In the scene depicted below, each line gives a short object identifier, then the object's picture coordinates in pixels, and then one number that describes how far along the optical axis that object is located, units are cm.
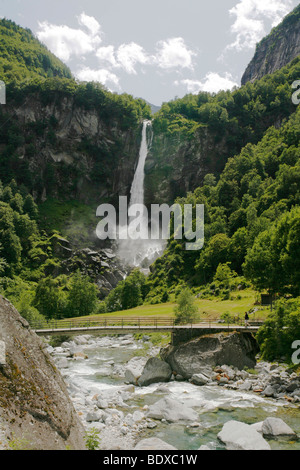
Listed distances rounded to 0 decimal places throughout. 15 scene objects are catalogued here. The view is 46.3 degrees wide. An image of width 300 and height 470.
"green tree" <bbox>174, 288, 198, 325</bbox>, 3700
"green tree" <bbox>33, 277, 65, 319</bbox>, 6588
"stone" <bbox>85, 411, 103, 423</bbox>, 2162
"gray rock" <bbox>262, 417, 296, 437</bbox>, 1886
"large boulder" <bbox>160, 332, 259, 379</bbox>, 3184
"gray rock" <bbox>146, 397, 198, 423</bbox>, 2214
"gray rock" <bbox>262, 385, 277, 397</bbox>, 2569
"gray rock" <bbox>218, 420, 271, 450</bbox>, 1720
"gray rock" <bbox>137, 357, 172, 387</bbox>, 3066
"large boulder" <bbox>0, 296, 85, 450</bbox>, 1168
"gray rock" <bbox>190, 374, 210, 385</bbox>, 2989
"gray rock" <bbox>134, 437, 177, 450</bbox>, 1647
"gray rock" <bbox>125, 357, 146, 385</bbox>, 3120
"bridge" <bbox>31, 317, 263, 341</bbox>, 3354
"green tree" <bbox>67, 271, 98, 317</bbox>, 6819
